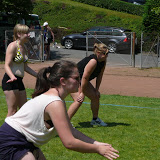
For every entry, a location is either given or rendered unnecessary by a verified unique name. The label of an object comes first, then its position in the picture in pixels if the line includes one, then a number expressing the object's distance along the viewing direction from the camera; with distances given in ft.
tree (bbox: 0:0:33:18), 65.41
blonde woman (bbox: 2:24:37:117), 17.29
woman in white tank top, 9.24
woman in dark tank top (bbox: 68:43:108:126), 19.90
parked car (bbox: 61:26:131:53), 64.28
